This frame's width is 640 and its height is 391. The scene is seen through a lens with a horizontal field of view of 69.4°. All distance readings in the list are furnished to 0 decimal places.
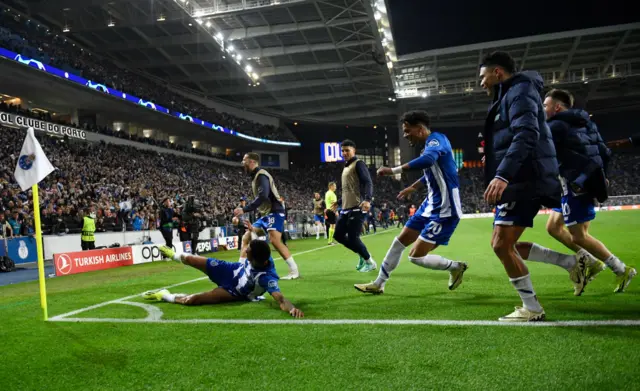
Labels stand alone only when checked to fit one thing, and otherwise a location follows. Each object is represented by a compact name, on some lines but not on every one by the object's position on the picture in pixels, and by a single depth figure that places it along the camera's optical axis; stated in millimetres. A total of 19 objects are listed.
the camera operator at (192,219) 15625
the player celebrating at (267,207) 7789
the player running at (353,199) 8039
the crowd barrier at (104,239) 15625
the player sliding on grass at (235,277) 5078
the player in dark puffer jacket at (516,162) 3574
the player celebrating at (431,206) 5156
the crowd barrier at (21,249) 14312
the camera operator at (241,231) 17670
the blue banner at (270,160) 57375
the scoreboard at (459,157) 58156
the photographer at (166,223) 15273
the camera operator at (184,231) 15812
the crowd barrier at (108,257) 12420
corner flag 5051
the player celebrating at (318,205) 19641
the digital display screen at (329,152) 55875
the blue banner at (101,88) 23923
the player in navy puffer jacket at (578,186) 4930
